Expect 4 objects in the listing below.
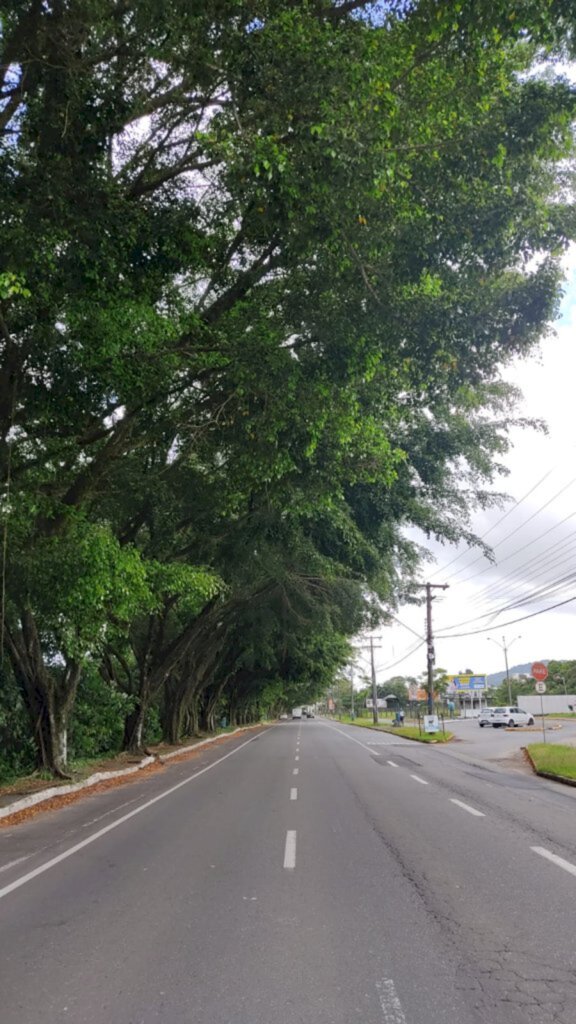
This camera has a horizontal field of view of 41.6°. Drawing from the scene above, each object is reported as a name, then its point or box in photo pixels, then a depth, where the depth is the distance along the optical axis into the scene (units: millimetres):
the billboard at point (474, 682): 100188
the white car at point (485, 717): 53625
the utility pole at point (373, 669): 66931
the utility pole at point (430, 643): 39375
